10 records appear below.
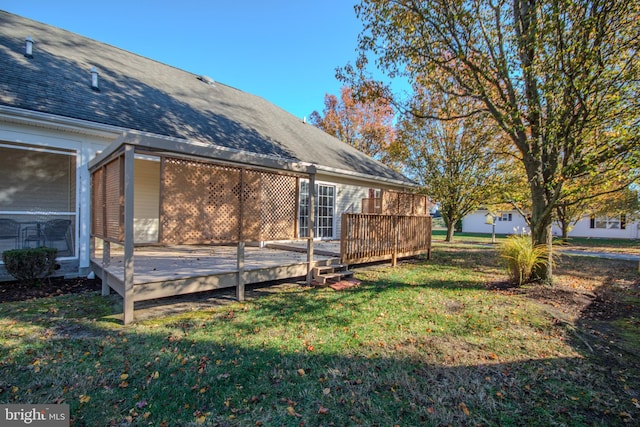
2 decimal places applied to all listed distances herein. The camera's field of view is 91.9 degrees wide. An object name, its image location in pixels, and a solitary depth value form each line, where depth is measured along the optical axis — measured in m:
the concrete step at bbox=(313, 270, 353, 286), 6.21
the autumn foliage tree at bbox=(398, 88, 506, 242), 14.50
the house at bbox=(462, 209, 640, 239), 24.38
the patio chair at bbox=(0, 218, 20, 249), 6.62
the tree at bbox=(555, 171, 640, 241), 16.98
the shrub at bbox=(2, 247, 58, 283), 5.09
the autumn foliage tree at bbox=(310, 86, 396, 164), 25.41
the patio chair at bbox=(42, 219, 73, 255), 6.70
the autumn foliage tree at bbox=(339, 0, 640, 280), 5.43
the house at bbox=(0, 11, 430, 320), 4.54
